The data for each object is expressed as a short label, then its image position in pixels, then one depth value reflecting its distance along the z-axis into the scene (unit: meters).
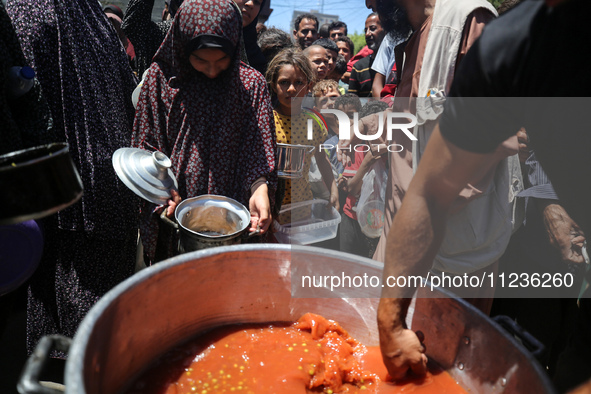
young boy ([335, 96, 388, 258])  3.41
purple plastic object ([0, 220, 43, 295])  1.64
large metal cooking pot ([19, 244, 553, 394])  0.97
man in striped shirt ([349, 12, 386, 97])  4.76
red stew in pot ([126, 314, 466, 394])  1.15
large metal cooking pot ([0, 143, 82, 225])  0.81
